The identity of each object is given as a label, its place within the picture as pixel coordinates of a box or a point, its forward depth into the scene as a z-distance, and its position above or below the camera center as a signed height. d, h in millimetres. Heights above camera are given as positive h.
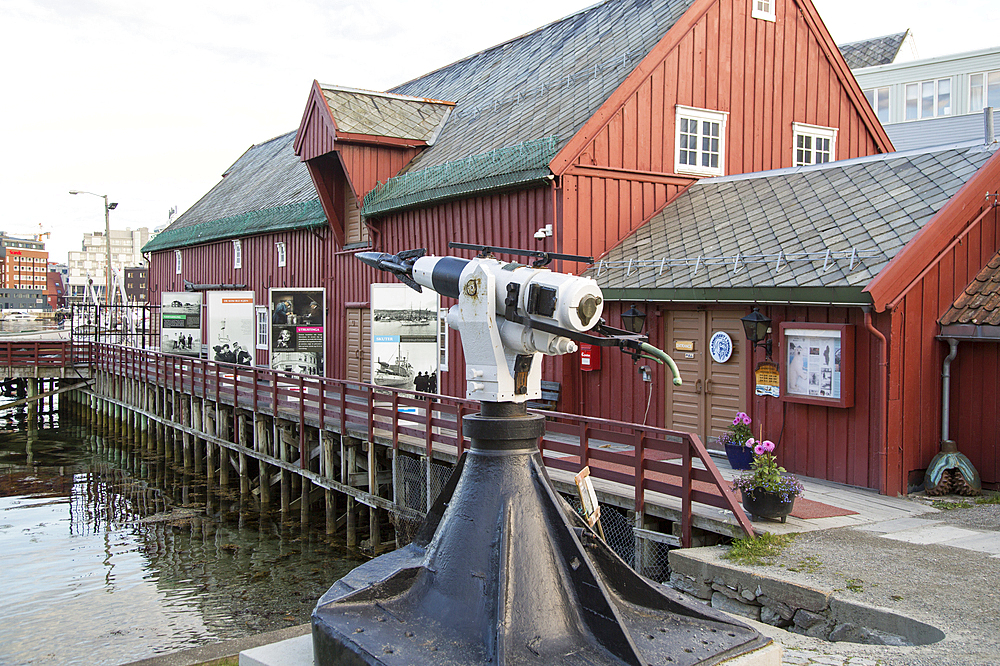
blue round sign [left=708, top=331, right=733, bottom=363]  11805 -521
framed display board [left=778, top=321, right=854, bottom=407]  10094 -656
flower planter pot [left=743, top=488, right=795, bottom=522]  8117 -1876
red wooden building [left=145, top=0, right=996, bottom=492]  10797 +2568
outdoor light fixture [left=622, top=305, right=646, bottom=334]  12555 -154
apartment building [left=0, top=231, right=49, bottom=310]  159750 +7534
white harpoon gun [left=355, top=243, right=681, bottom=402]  3760 -51
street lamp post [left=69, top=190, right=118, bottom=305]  40438 +4495
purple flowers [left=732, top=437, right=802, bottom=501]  8055 -1620
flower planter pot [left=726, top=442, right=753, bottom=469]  10852 -1891
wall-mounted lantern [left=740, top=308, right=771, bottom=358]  11023 -236
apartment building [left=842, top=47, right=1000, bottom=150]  28297 +7573
